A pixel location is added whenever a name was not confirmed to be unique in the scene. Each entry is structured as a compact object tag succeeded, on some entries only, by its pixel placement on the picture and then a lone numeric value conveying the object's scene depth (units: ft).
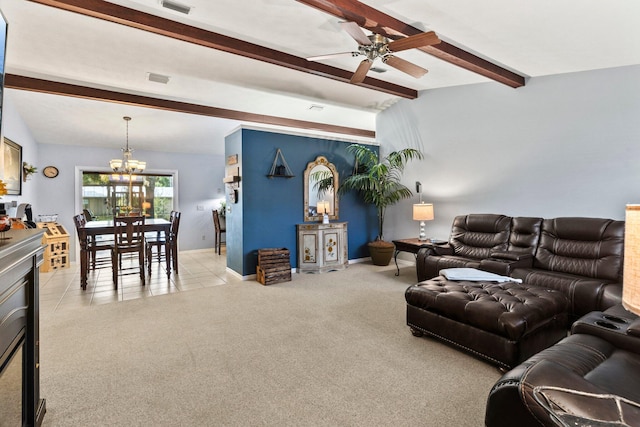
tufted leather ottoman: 7.16
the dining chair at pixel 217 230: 23.86
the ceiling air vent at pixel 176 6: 9.20
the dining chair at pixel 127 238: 14.62
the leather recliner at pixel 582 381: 2.74
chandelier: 18.84
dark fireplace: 4.10
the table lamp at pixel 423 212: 16.33
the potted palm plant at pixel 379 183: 18.56
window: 22.88
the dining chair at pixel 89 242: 14.30
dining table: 14.30
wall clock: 20.53
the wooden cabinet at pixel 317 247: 17.26
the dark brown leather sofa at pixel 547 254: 9.69
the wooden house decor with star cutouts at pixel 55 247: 17.95
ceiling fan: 8.98
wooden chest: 15.17
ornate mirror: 17.99
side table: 15.20
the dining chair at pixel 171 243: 17.07
